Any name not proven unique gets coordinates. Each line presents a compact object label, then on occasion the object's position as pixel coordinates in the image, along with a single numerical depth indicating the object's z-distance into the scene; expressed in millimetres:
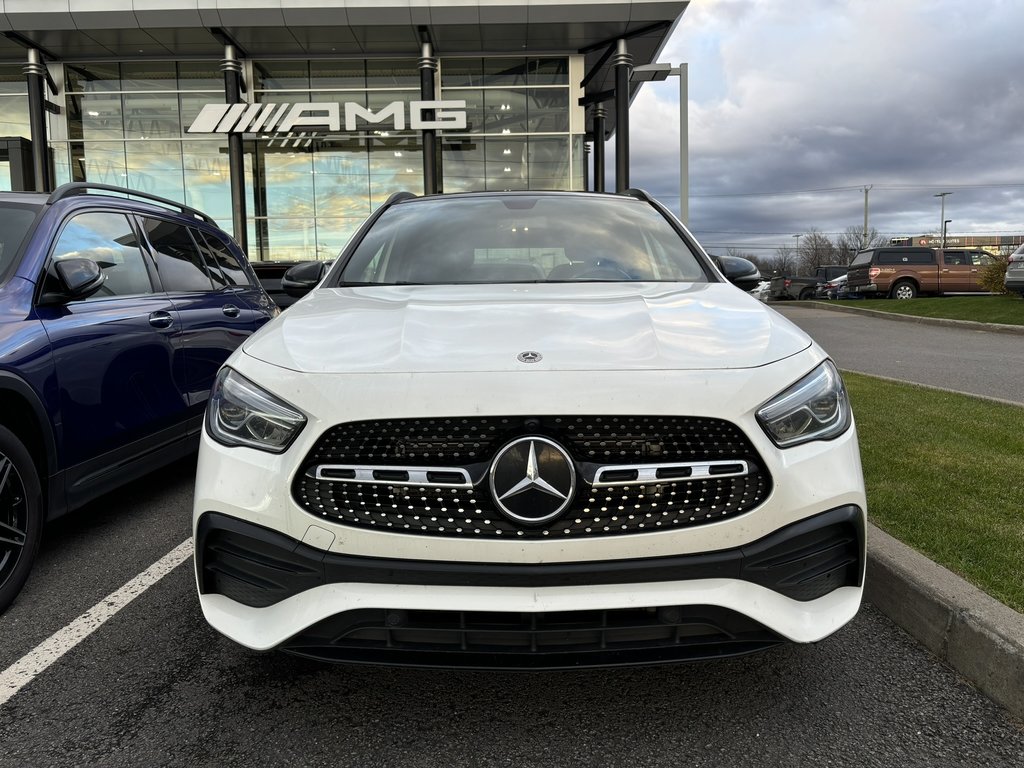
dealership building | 21297
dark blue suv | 2953
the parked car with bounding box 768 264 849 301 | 31169
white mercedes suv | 1782
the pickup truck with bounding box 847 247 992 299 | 23891
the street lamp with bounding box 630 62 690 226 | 15773
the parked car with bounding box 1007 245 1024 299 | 15834
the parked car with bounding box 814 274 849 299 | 27742
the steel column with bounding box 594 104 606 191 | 24297
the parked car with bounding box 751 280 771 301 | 33062
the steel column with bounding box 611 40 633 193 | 20859
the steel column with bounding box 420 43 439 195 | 21391
